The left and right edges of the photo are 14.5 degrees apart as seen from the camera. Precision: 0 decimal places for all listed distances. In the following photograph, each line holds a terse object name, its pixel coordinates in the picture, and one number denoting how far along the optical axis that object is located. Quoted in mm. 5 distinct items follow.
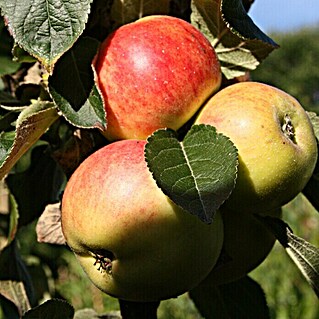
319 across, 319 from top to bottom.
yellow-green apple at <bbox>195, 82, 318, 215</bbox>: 577
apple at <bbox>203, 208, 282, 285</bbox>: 610
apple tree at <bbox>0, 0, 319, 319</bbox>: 563
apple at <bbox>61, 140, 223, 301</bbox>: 570
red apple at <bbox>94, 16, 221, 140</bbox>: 588
